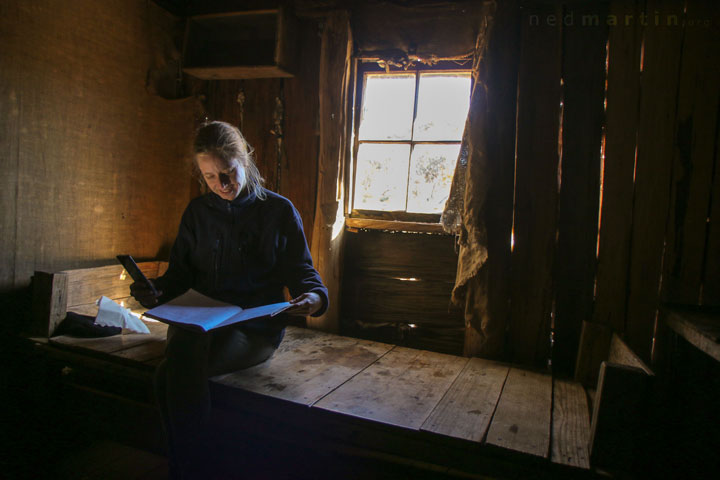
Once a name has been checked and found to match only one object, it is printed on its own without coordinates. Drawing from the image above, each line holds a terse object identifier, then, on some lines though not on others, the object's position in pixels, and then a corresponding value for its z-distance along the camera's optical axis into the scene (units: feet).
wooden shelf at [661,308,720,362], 4.84
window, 8.93
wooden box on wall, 9.06
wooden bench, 5.13
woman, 6.74
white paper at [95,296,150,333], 8.33
